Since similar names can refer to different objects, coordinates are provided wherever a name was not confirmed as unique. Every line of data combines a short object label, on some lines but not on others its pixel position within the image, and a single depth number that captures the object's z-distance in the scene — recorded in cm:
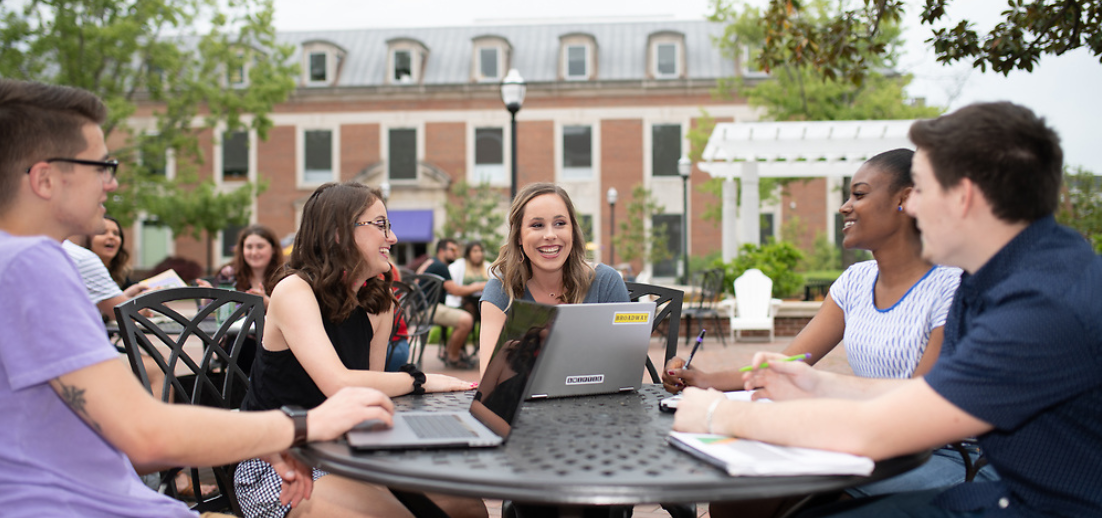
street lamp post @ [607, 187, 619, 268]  2273
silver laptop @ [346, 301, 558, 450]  159
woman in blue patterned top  227
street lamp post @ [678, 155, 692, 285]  1828
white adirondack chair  1082
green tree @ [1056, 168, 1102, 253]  1520
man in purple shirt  132
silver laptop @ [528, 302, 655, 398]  211
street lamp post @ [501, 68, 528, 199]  926
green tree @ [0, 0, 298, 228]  1698
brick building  2727
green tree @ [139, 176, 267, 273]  2003
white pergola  1255
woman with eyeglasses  212
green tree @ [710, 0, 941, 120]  1769
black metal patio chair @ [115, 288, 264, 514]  239
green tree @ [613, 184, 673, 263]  2475
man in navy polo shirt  137
